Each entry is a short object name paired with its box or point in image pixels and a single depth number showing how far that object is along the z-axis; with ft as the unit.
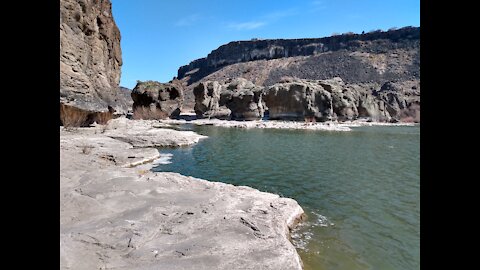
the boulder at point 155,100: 208.20
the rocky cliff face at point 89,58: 52.09
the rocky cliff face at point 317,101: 201.36
